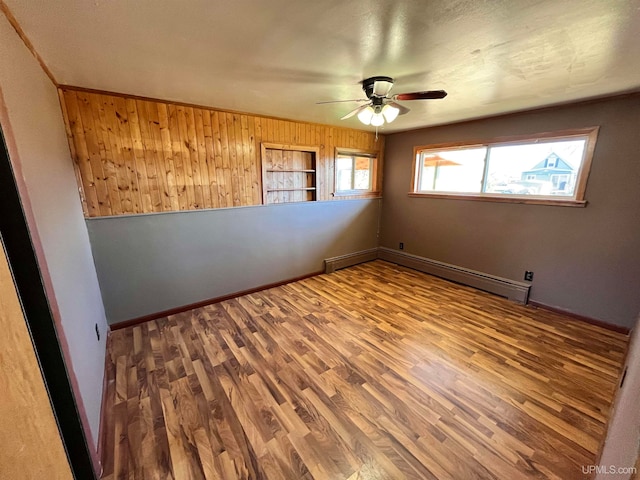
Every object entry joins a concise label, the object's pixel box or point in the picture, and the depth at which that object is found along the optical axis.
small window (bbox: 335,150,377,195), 4.33
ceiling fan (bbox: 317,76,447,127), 1.87
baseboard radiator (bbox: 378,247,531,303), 3.30
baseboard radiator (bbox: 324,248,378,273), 4.37
